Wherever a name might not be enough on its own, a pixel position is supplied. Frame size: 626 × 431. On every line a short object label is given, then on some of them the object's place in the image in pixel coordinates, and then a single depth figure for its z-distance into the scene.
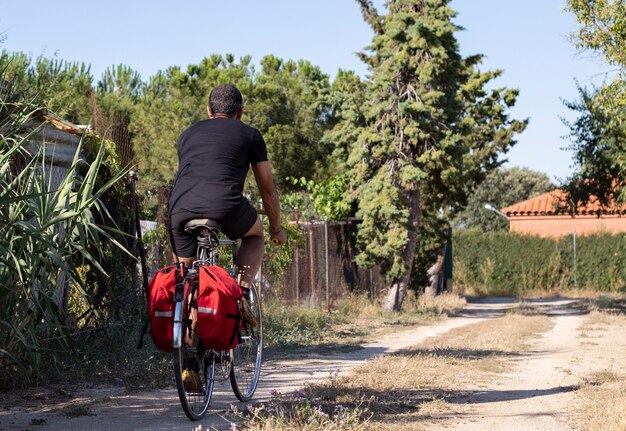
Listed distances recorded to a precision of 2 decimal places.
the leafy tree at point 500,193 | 64.31
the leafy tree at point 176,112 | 28.64
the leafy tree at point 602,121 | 17.27
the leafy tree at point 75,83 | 29.09
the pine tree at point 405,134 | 19.02
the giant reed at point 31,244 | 5.38
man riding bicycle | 5.78
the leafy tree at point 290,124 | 28.55
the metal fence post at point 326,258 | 17.67
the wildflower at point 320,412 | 5.32
